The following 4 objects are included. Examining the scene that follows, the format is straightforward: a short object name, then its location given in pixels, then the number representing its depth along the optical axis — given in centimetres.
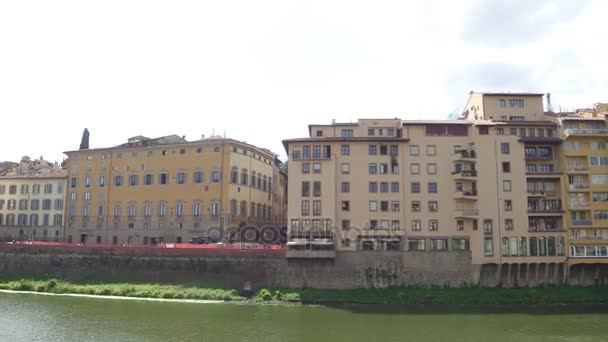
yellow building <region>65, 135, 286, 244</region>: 6438
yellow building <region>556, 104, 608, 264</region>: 5203
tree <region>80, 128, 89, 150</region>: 7655
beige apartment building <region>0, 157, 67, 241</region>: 7494
